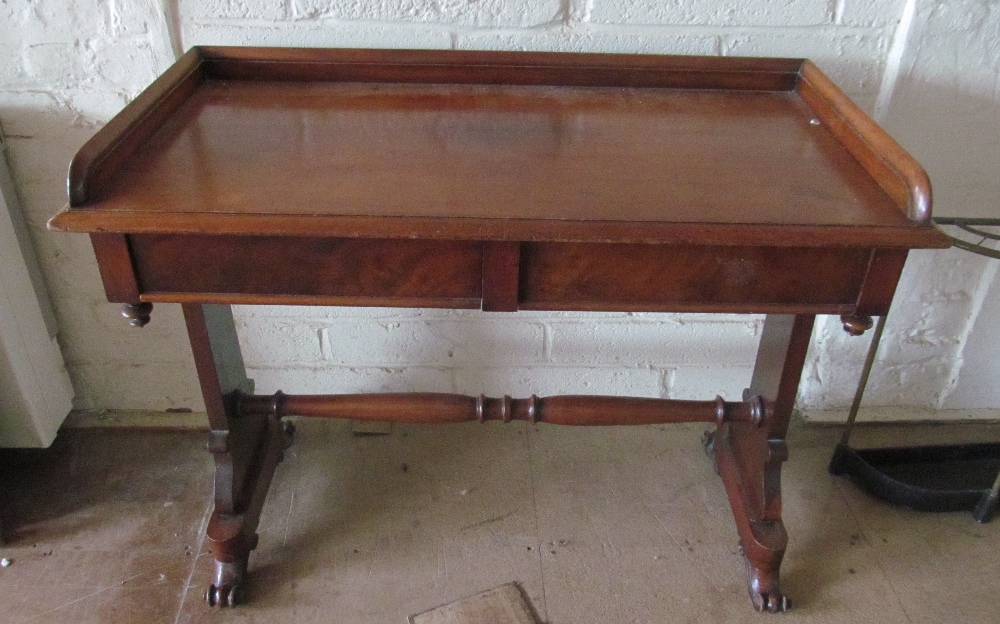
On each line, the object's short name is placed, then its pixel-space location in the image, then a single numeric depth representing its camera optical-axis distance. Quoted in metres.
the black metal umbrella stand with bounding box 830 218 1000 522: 1.84
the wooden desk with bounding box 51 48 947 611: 1.09
